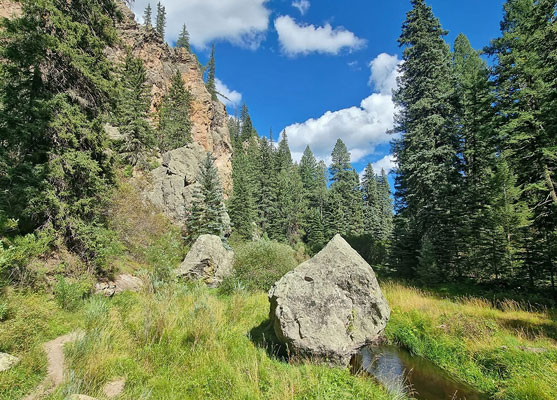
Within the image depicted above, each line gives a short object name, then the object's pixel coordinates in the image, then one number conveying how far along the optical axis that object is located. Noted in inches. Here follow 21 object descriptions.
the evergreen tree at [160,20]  2369.6
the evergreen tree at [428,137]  698.8
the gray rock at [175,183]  999.0
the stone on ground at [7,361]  152.6
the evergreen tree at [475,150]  604.7
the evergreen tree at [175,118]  1371.8
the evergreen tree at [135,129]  997.8
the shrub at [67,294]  300.7
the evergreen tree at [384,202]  2298.2
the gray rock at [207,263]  573.6
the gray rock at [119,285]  398.6
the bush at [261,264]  512.9
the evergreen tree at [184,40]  2393.0
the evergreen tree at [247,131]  2866.6
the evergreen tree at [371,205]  2053.0
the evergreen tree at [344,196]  1689.2
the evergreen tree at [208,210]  855.7
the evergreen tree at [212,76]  2376.0
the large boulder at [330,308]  221.3
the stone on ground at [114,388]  161.9
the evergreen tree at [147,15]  2275.8
